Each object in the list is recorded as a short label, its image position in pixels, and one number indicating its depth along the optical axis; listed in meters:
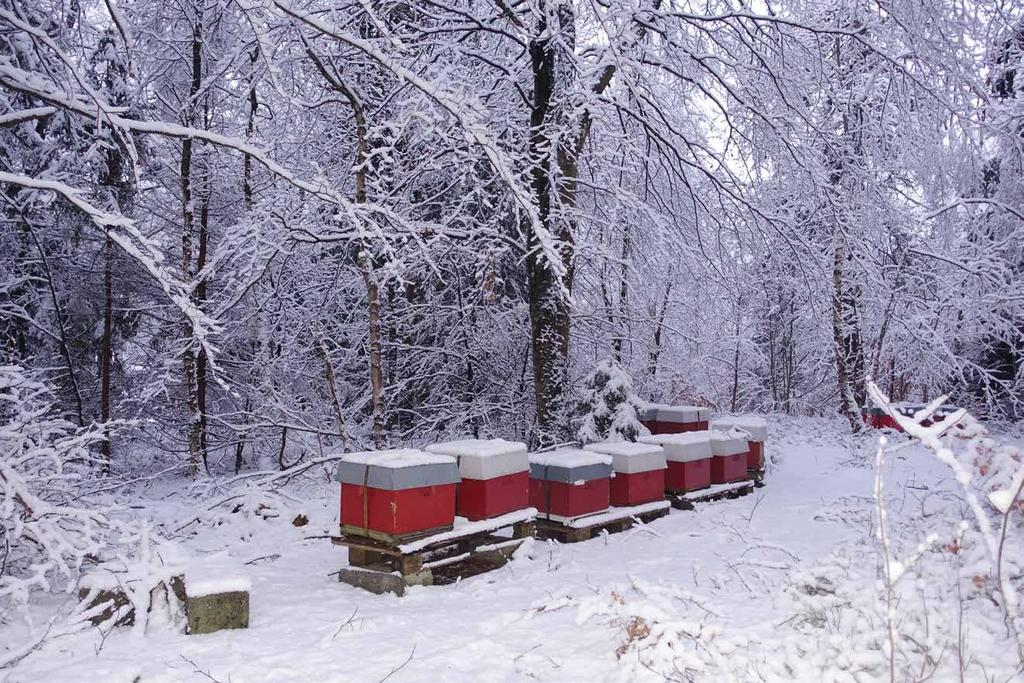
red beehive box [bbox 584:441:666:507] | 7.66
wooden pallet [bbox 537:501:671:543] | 6.92
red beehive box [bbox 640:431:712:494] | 8.49
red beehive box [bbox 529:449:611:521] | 6.94
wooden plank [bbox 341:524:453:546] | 5.45
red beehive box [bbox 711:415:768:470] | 10.11
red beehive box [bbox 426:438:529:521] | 6.14
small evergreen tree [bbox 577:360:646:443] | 9.43
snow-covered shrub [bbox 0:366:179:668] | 4.30
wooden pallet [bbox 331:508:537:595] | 5.44
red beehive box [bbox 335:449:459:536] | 5.45
